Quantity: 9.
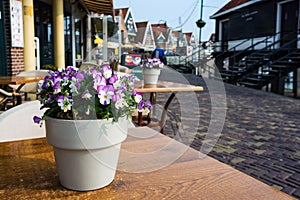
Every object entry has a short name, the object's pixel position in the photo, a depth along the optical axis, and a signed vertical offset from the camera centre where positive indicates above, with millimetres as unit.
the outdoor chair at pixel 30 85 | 4363 -261
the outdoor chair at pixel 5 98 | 3552 -383
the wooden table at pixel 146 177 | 796 -329
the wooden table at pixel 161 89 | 2557 -206
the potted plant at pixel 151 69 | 3018 -17
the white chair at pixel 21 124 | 1454 -278
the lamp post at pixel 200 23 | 18484 +2730
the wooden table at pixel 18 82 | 3079 -151
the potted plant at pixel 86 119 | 757 -134
